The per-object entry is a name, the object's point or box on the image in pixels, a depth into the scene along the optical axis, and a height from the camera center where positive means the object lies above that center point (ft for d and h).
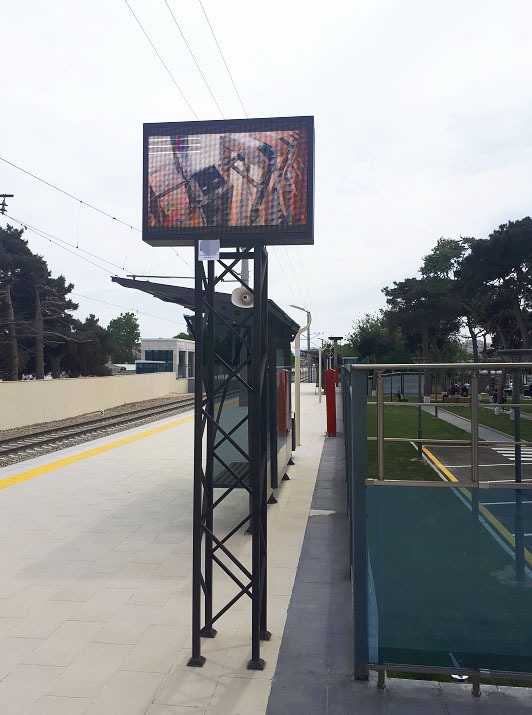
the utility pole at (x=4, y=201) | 105.09 +29.89
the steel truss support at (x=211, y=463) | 13.93 -2.46
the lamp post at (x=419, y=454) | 35.72 -6.13
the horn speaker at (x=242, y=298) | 19.17 +2.28
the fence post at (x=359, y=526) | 12.92 -3.64
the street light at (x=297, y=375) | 50.05 -0.77
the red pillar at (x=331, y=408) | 56.80 -4.09
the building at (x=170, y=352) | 180.86 +4.54
